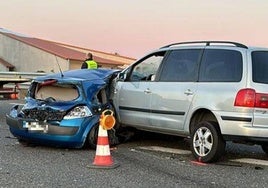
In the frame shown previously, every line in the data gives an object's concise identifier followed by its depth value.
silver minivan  7.18
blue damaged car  8.43
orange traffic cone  7.09
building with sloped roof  46.03
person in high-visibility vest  15.83
